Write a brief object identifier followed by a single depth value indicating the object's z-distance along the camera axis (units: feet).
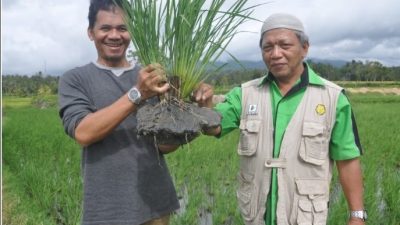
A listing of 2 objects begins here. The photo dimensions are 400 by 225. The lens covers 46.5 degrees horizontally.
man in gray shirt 6.35
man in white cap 6.74
